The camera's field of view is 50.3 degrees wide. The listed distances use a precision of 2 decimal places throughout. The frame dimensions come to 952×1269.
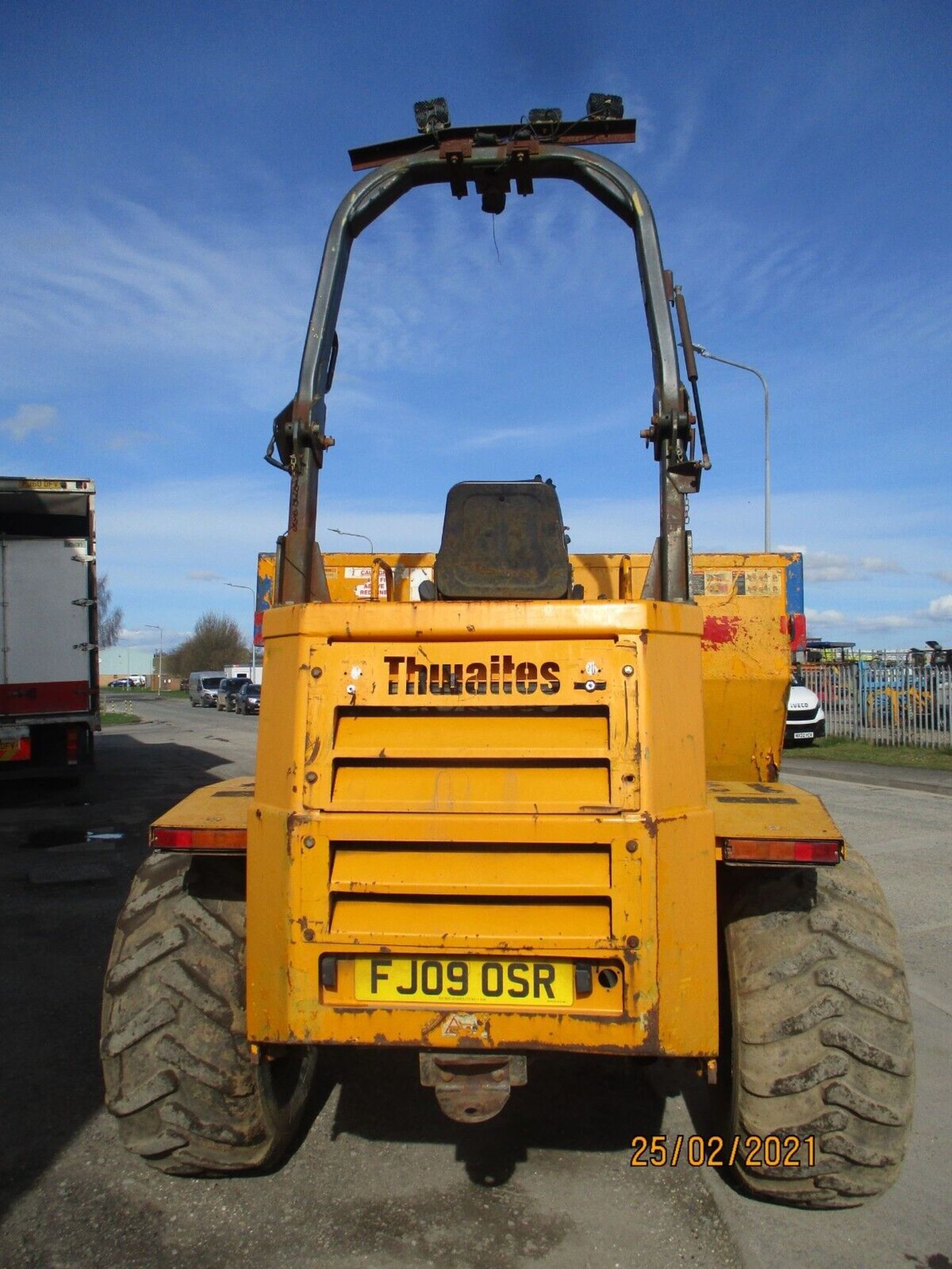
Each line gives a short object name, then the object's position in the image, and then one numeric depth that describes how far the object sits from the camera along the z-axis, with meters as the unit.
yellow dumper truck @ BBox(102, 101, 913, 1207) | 2.85
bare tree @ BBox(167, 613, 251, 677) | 91.56
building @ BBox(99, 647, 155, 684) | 96.84
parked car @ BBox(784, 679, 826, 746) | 21.22
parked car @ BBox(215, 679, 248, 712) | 52.97
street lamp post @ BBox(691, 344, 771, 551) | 24.22
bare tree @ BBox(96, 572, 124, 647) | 83.12
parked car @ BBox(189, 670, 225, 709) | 58.47
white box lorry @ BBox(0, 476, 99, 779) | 12.02
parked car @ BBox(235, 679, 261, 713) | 46.94
